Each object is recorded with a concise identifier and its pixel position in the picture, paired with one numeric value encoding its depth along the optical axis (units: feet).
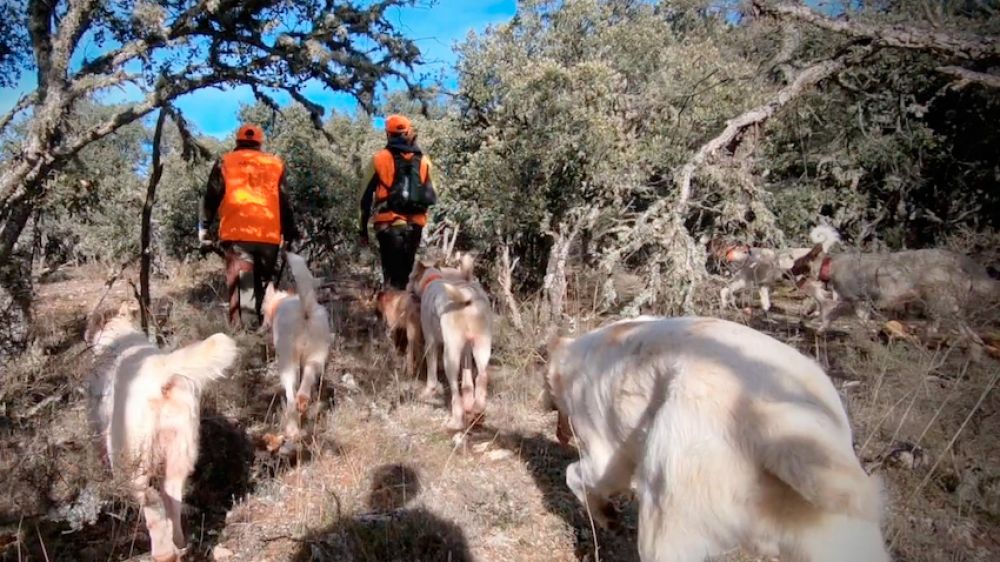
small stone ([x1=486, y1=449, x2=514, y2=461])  13.61
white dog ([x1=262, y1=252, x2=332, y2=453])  14.33
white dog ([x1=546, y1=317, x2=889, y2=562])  5.66
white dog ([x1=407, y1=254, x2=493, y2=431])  15.72
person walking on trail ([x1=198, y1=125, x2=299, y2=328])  19.06
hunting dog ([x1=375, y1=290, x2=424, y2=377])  19.62
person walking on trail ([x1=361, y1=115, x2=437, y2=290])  19.84
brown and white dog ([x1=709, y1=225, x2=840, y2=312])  19.69
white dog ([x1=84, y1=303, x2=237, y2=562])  9.23
